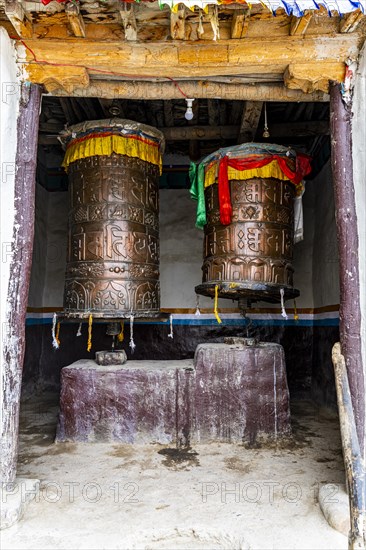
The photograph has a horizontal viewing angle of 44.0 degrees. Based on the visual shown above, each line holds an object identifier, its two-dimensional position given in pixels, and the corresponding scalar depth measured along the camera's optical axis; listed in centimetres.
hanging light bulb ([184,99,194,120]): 369
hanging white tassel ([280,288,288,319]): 454
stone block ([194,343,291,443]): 437
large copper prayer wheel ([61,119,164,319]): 447
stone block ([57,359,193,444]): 434
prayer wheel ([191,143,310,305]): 452
